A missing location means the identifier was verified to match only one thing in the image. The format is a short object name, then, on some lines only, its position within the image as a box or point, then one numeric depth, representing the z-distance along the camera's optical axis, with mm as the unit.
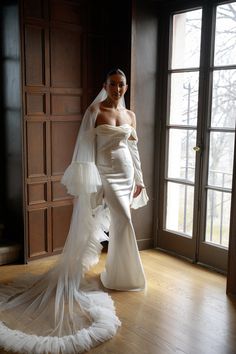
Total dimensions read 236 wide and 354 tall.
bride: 3229
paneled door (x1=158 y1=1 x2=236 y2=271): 3600
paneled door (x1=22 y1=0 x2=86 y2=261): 3707
